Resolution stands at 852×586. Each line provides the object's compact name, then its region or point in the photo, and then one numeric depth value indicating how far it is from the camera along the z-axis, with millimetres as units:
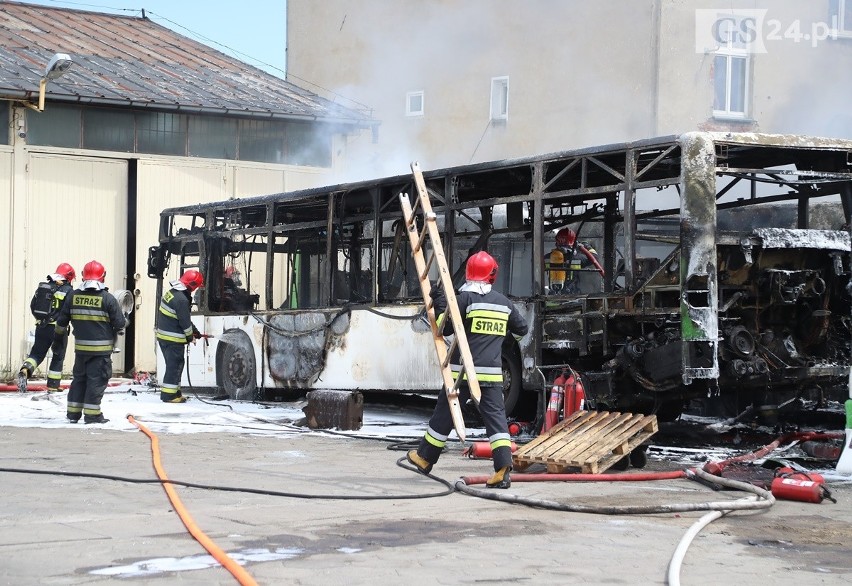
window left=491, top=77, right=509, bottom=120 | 29203
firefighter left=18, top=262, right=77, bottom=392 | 17875
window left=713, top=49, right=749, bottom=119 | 27328
